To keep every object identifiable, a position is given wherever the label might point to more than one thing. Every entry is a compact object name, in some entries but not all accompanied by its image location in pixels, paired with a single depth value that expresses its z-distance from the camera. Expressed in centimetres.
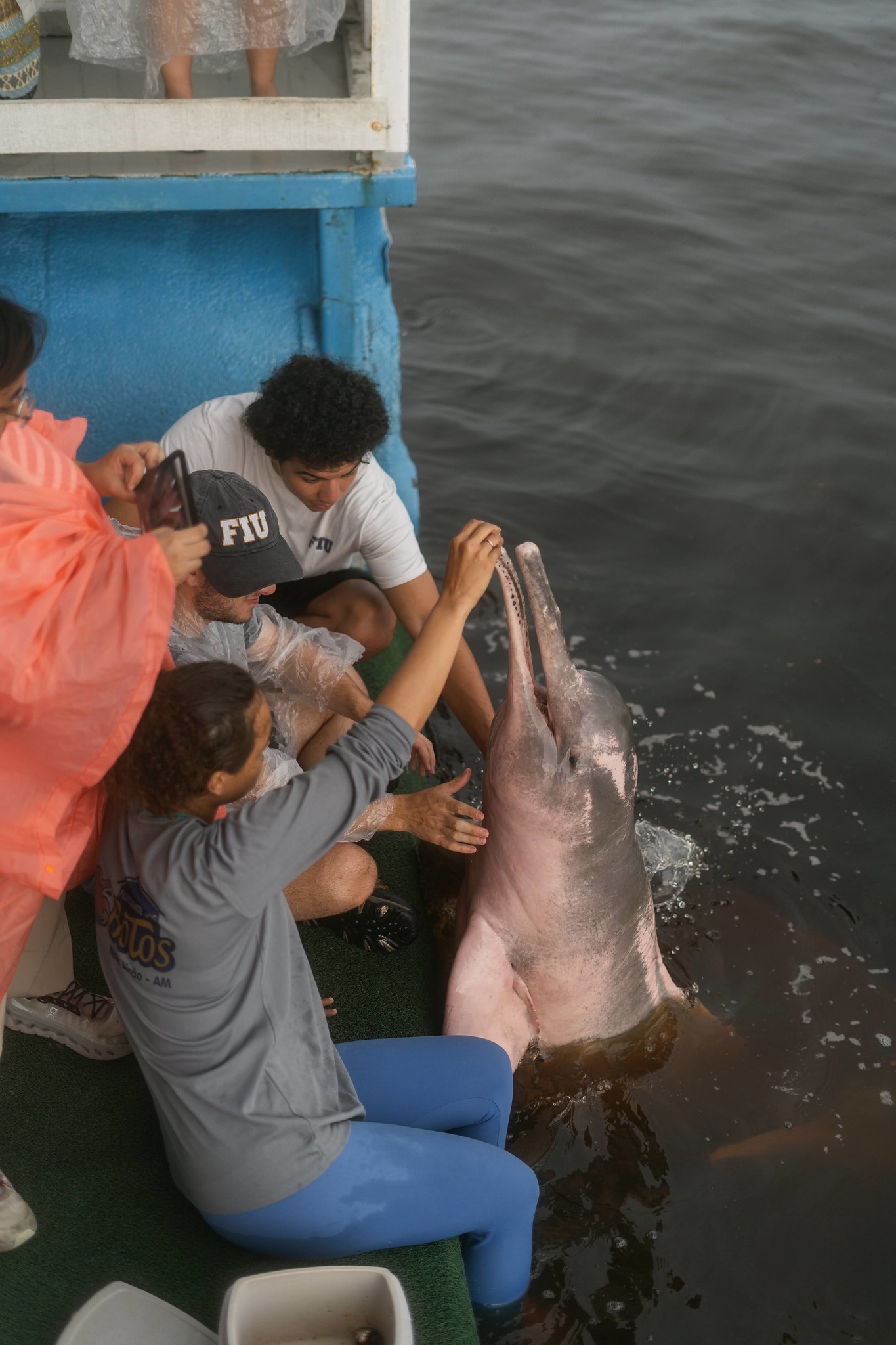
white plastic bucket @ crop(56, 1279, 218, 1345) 211
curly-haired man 353
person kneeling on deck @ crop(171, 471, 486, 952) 295
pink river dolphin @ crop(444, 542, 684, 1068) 329
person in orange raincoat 210
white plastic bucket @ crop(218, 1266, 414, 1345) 215
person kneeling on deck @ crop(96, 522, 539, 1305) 211
